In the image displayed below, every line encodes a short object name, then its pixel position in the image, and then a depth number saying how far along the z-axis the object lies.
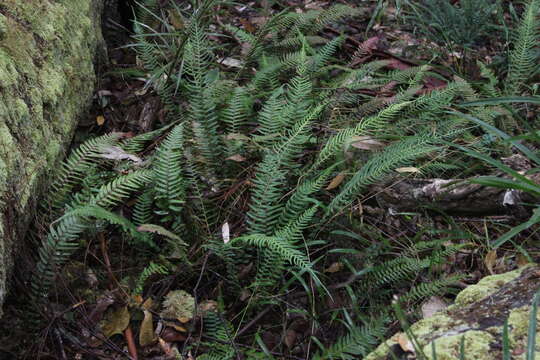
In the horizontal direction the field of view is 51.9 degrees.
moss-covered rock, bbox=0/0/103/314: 2.02
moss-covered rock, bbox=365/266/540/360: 1.50
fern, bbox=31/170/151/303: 2.16
